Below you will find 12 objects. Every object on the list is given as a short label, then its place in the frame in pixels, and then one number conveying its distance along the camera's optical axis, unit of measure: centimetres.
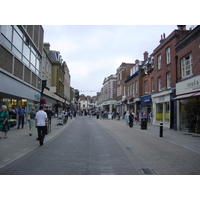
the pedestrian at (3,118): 963
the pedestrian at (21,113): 1379
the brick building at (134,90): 3028
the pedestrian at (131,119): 1939
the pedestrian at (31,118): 1175
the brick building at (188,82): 1417
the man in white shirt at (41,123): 897
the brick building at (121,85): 4194
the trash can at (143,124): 1758
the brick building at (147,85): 2526
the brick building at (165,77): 1856
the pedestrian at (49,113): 1303
